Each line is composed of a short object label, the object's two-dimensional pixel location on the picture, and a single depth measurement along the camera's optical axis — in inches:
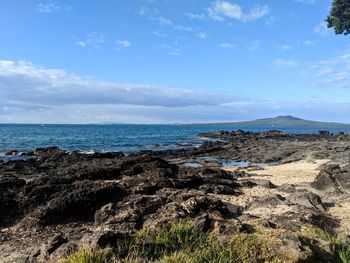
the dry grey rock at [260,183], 628.1
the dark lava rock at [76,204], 378.9
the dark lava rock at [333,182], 591.5
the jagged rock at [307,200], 474.6
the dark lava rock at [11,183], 530.8
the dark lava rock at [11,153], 1649.6
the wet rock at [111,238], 256.1
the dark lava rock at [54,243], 264.1
